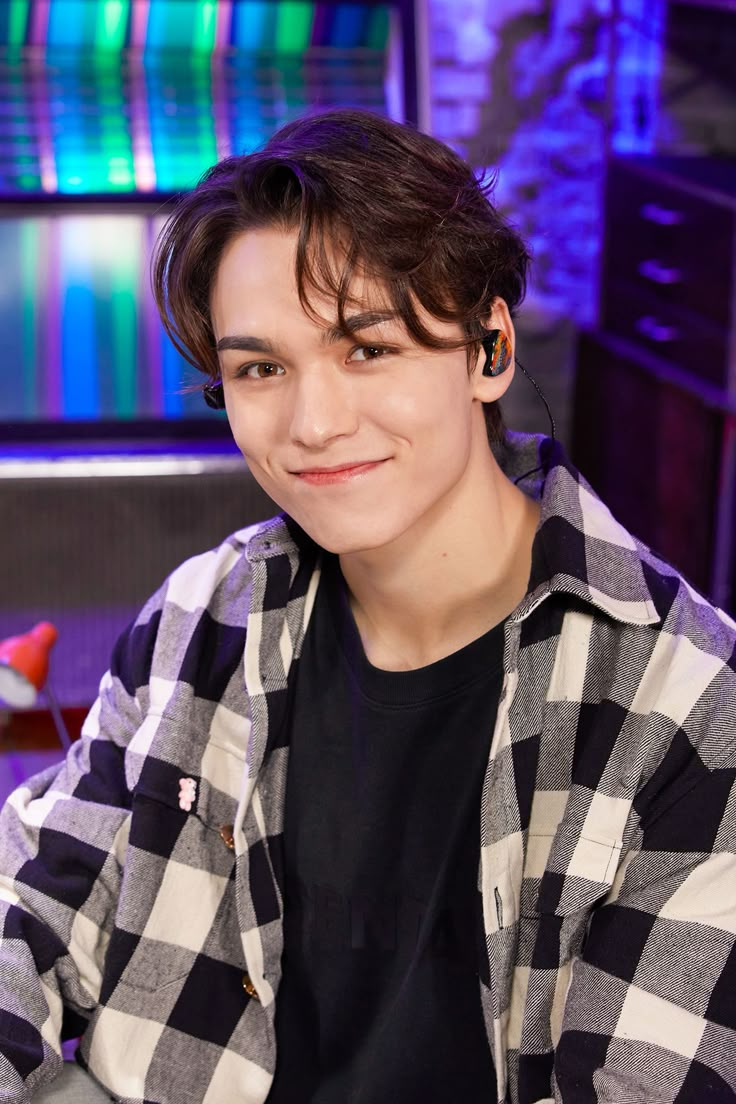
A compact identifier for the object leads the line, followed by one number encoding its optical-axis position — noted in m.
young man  1.06
